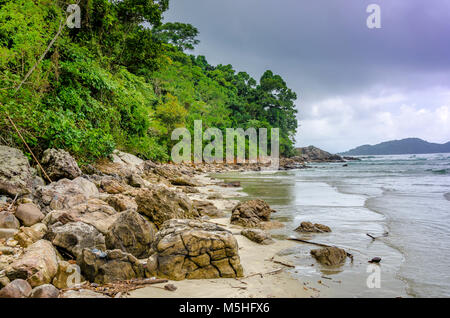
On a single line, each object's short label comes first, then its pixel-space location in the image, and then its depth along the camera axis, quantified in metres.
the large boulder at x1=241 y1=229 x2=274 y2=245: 4.55
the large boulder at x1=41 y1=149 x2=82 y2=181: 5.89
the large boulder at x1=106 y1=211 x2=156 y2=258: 3.29
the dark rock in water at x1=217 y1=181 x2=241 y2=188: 13.36
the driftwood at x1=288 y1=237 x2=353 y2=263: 3.87
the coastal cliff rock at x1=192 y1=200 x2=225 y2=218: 6.55
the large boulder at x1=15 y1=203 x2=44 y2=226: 3.56
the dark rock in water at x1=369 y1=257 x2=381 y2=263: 3.69
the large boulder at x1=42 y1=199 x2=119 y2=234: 3.54
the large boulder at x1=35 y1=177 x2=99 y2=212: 4.39
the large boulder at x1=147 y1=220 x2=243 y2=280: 2.95
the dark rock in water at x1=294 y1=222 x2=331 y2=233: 5.24
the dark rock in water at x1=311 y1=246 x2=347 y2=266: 3.61
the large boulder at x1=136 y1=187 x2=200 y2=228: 4.85
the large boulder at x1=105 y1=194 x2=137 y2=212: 5.00
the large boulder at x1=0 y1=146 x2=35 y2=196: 4.29
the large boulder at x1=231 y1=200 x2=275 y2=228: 5.79
